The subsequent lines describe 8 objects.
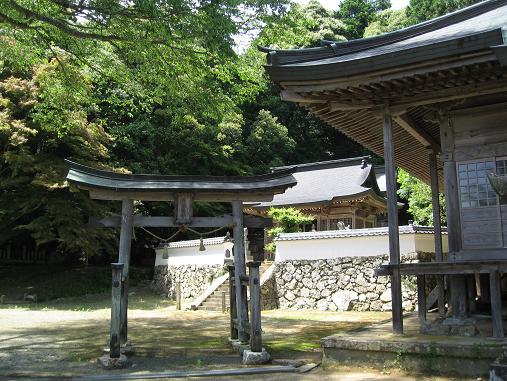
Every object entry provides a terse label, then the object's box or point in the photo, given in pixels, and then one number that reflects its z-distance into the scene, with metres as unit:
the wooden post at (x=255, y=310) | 7.87
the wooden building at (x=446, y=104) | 6.95
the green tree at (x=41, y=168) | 20.22
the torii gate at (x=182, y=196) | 8.36
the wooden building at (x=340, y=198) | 25.94
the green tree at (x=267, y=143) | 36.59
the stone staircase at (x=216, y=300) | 18.70
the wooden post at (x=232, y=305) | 9.35
